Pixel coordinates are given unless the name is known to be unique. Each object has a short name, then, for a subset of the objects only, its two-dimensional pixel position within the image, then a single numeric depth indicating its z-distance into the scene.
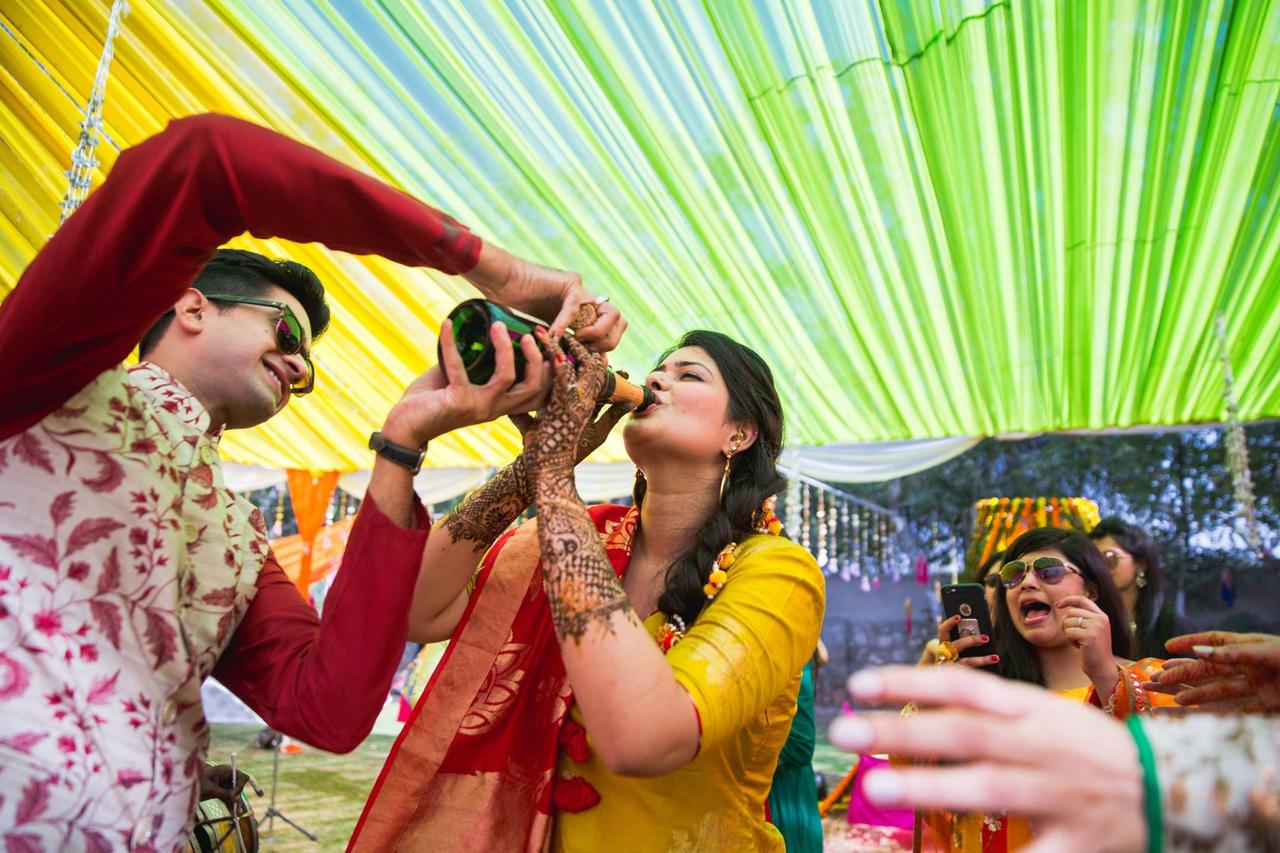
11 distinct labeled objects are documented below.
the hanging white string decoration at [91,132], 2.67
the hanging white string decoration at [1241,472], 4.79
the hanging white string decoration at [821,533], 7.61
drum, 1.37
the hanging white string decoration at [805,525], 7.04
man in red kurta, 0.88
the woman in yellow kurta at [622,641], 1.14
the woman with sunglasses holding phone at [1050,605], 2.76
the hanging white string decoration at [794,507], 5.98
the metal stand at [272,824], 4.79
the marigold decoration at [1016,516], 5.60
